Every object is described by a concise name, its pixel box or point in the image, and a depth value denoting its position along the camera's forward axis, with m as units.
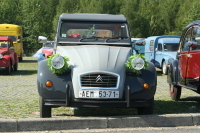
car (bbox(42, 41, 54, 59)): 38.28
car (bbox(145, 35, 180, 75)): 31.32
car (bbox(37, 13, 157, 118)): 9.89
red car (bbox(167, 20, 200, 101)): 12.44
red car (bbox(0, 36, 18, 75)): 27.56
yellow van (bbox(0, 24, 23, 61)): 46.55
